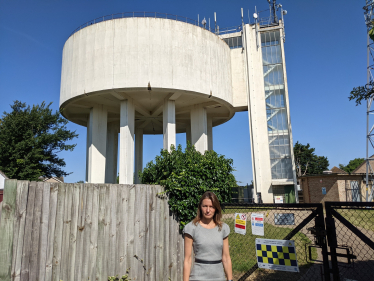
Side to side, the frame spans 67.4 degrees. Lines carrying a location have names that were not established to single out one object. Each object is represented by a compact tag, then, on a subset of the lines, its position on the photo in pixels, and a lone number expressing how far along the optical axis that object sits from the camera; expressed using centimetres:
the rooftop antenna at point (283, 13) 2291
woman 299
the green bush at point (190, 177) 620
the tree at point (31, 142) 2328
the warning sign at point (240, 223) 539
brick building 2412
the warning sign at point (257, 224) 509
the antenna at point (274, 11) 2333
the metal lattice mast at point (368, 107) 2134
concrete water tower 1652
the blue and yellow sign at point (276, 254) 434
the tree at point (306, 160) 5895
